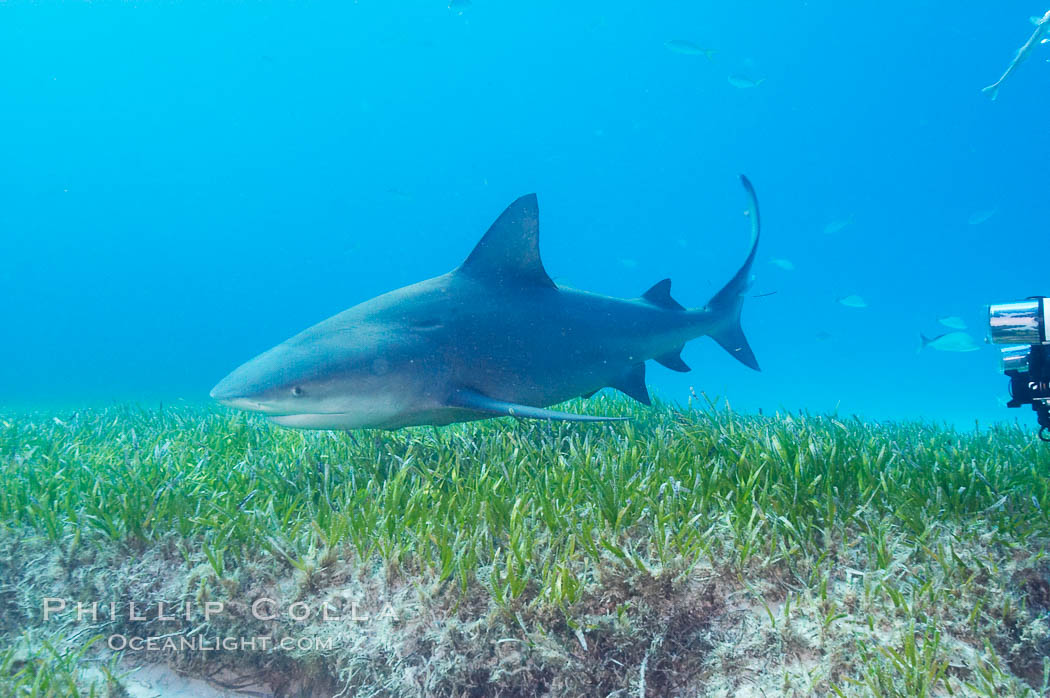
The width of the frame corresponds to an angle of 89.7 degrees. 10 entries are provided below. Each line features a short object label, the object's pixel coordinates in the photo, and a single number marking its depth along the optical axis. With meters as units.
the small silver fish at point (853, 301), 21.56
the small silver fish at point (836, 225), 25.27
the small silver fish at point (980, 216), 23.75
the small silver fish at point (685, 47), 21.97
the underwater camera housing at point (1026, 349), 2.57
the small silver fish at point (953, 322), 17.53
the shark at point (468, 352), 3.46
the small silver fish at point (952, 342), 14.54
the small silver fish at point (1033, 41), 9.30
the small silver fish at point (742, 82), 23.00
